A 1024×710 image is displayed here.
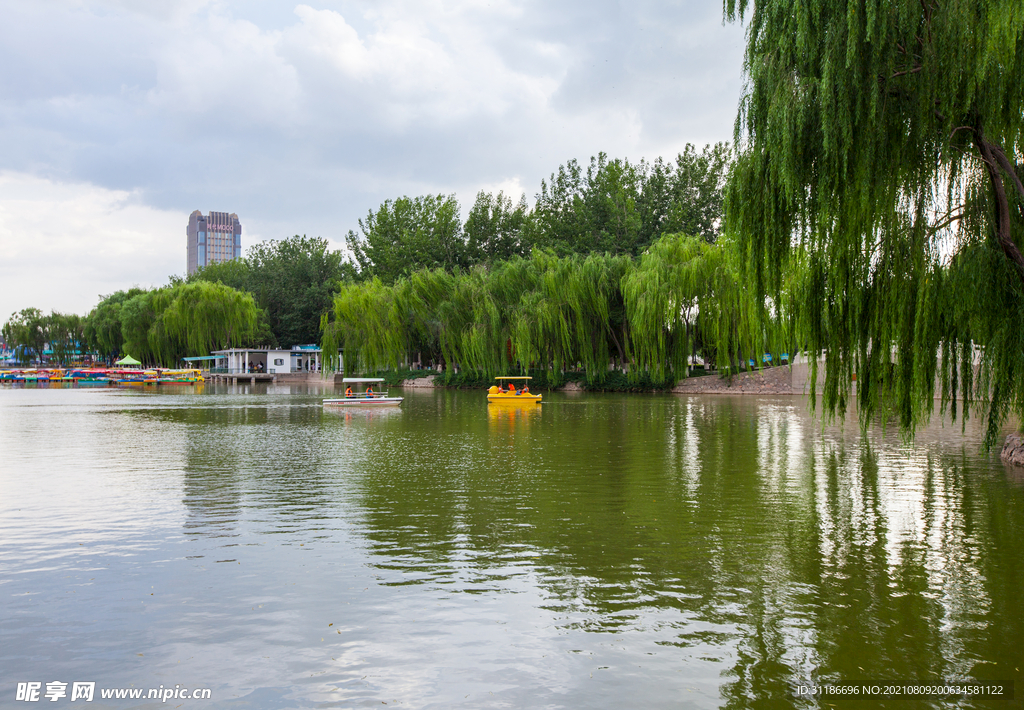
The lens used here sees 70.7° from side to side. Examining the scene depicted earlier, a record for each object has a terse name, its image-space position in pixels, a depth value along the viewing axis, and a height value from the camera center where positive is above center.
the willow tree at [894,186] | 8.57 +2.26
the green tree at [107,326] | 78.69 +4.83
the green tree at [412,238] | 63.19 +11.46
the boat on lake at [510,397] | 31.47 -1.48
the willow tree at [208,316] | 65.75 +4.81
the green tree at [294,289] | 77.88 +8.51
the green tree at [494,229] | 62.81 +11.79
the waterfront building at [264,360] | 71.75 +0.72
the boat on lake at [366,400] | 31.68 -1.53
